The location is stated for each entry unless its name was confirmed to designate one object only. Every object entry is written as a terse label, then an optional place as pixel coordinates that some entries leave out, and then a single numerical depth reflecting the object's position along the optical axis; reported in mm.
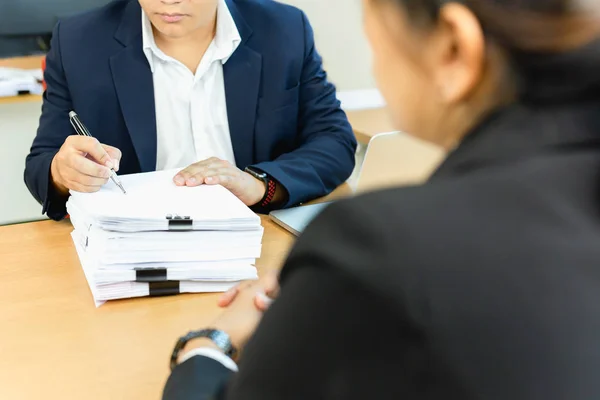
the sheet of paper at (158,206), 2079
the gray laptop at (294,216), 2381
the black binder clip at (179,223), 2089
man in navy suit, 2603
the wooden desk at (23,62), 3802
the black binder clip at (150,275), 2080
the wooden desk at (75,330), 1858
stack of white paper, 2074
